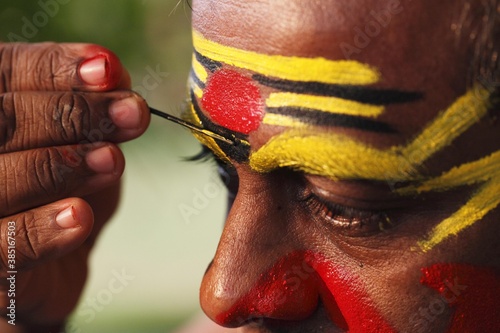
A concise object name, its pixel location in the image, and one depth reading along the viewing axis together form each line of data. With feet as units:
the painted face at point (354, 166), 3.08
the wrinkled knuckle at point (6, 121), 3.29
